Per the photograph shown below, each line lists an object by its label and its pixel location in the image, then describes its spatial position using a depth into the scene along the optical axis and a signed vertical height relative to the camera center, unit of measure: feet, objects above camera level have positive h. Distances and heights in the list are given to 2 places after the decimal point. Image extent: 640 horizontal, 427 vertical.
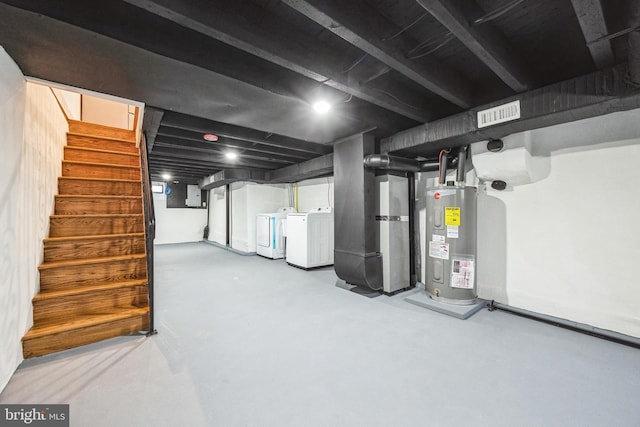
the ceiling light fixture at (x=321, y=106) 6.89 +2.96
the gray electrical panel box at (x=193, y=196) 28.53 +2.07
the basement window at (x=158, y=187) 25.89 +2.84
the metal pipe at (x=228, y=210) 23.36 +0.38
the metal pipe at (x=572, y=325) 6.36 -3.22
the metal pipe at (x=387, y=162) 9.50 +1.93
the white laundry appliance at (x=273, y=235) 17.85 -1.51
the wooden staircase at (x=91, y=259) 6.24 -1.27
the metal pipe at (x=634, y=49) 3.76 +2.70
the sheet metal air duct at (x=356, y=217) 9.87 -0.17
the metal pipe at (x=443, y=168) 9.32 +1.60
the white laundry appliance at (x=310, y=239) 14.79 -1.53
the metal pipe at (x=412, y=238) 11.14 -1.14
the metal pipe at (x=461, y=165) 8.93 +1.64
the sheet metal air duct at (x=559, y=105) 5.42 +2.58
